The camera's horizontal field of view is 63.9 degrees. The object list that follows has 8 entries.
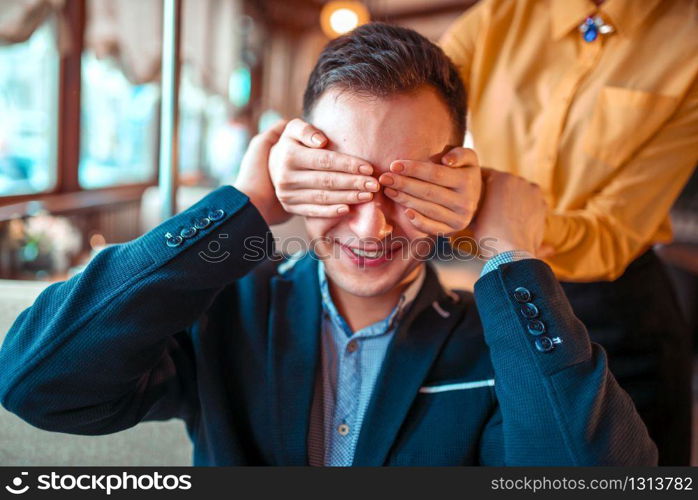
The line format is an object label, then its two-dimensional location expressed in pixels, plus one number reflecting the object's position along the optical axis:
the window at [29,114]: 3.75
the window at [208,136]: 6.55
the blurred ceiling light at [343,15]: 5.14
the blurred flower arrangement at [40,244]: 2.92
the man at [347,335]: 0.88
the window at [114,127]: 4.80
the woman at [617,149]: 1.30
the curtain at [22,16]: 3.08
